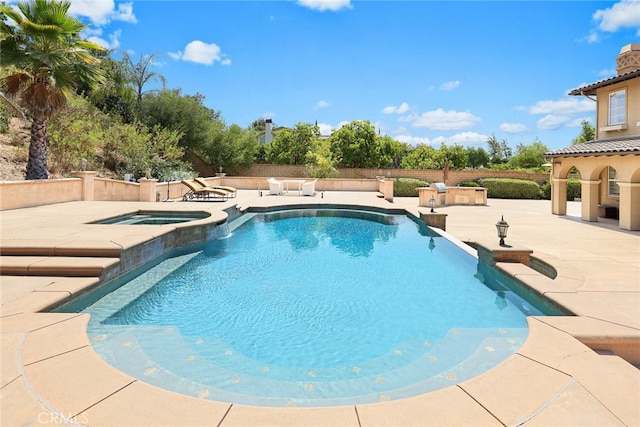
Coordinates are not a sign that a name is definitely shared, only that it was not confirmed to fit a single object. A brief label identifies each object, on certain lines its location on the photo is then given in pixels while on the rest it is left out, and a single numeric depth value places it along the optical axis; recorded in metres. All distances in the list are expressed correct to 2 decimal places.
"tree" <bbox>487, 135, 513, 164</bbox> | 68.62
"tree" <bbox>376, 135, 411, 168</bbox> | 31.34
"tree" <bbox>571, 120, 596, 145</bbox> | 40.81
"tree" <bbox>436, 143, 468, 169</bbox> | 47.97
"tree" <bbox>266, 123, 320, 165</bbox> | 31.64
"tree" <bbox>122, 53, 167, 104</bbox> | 27.83
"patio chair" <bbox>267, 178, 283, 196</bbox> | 19.86
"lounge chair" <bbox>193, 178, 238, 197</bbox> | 16.50
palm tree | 11.23
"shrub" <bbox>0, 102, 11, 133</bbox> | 17.73
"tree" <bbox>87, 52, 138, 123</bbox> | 25.59
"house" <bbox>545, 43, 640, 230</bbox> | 10.87
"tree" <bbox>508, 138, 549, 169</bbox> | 42.23
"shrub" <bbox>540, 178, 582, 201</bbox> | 22.77
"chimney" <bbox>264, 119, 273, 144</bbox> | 62.37
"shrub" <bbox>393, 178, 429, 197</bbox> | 23.72
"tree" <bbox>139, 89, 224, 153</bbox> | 25.50
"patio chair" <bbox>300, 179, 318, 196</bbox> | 19.53
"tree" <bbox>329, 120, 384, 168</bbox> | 30.31
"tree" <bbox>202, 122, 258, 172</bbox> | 26.77
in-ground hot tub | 10.22
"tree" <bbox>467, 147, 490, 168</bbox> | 62.93
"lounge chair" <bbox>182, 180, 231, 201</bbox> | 15.29
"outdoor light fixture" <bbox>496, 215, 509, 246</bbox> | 6.97
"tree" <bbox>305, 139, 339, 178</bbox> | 25.42
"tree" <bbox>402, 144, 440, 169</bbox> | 46.13
